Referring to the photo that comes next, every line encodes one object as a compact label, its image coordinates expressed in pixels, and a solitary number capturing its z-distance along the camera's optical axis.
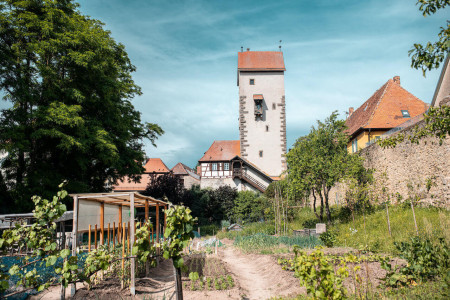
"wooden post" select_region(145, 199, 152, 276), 8.73
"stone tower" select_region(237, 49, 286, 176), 33.28
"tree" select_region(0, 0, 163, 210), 13.69
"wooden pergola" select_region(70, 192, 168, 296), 6.61
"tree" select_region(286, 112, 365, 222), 15.77
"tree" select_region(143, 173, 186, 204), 24.77
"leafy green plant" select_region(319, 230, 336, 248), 11.59
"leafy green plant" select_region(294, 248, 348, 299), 3.77
